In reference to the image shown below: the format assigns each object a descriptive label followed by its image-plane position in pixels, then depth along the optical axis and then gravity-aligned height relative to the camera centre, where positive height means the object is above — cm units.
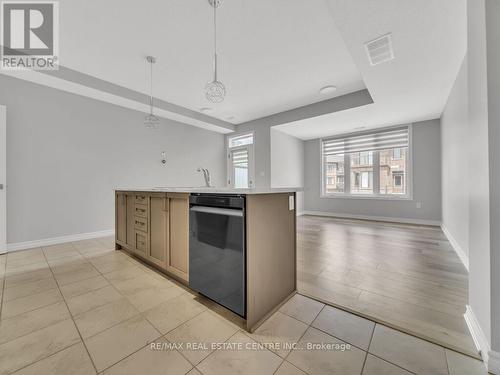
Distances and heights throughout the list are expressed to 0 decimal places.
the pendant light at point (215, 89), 197 +100
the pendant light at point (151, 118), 285 +107
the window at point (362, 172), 549 +44
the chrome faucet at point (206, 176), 267 +17
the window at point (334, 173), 598 +46
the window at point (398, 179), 508 +23
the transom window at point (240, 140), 585 +149
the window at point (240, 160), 581 +87
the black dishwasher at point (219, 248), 134 -44
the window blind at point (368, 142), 505 +128
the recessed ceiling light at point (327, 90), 371 +188
